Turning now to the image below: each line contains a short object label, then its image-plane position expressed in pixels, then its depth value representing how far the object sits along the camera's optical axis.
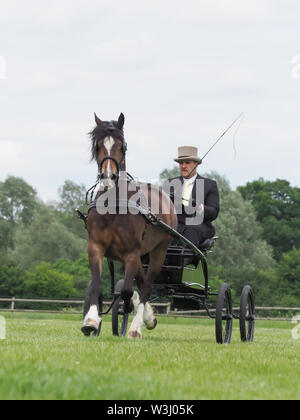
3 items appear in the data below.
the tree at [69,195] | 69.94
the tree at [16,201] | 64.31
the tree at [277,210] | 63.81
